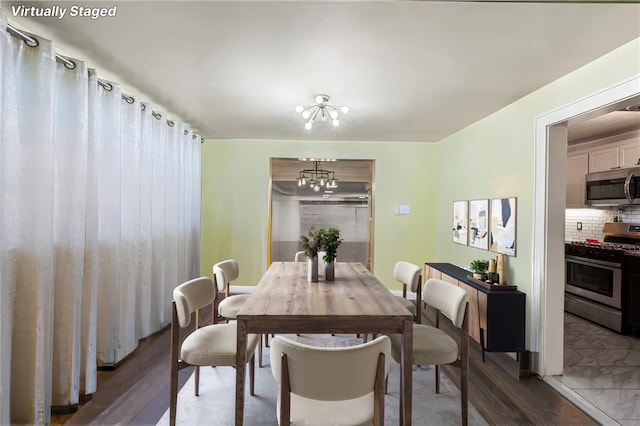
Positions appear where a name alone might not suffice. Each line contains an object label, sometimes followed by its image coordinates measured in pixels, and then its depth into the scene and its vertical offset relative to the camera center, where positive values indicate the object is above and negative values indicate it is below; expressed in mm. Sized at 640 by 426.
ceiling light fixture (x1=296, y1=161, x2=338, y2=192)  6094 +844
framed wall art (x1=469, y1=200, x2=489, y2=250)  3182 -77
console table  2527 -882
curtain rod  1633 +999
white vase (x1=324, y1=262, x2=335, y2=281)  2410 -455
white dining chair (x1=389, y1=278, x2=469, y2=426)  1835 -813
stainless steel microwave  3316 +365
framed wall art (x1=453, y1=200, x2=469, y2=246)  3643 -57
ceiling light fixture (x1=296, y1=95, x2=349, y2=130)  2709 +1067
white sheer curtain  1646 -95
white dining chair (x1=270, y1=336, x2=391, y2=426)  1191 -658
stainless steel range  3232 -658
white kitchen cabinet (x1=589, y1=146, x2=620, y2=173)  3650 +746
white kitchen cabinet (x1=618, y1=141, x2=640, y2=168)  3438 +754
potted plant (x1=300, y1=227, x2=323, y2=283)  2340 -253
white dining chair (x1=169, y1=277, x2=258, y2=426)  1784 -810
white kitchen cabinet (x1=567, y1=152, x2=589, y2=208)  4051 +567
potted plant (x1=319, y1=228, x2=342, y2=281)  2338 -248
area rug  1944 -1328
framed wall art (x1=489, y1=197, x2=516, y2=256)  2765 -87
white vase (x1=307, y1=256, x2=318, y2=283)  2357 -433
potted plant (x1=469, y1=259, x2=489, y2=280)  2893 -503
